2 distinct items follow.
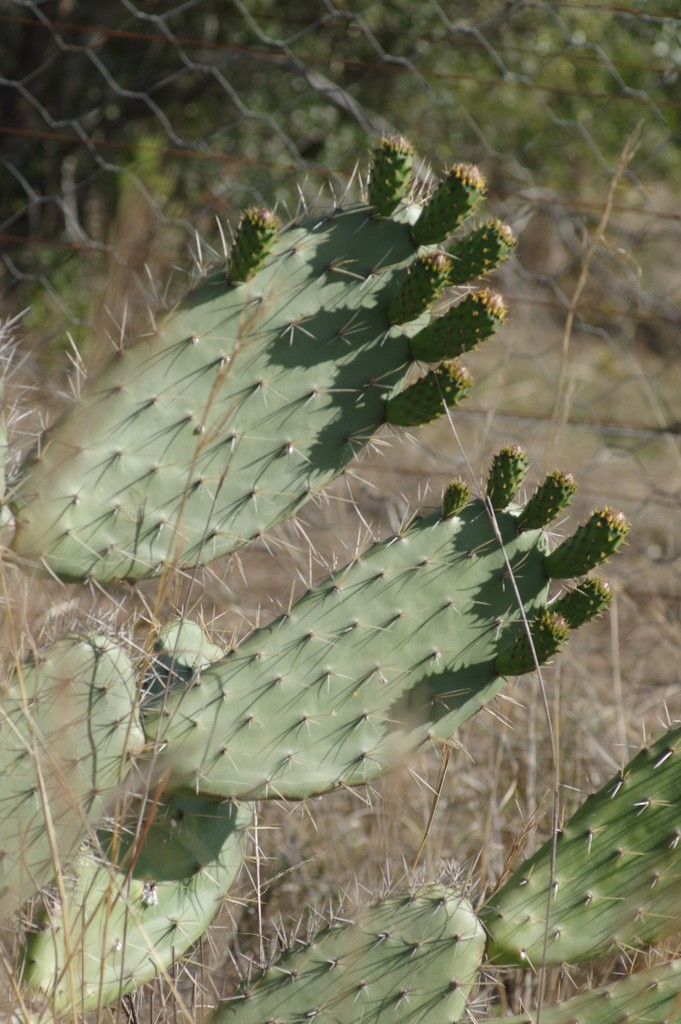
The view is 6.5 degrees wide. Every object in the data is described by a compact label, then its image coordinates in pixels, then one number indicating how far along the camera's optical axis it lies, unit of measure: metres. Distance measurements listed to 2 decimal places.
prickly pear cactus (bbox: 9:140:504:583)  4.17
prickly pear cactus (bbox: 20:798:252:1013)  4.14
